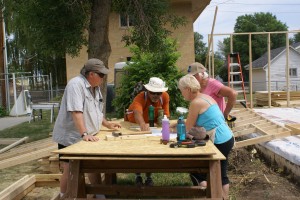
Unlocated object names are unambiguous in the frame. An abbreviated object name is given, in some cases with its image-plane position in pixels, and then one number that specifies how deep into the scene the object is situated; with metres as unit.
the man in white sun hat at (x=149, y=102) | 5.14
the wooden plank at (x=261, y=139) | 7.01
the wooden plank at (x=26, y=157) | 6.02
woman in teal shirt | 4.08
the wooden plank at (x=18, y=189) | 5.24
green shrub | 12.54
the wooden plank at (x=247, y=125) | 8.35
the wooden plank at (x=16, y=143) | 9.08
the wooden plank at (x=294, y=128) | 7.24
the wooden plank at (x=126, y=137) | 4.31
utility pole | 21.15
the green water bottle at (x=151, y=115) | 5.33
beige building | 22.25
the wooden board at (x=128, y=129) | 4.80
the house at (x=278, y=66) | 49.78
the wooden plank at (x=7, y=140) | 10.74
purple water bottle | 4.04
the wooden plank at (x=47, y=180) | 6.16
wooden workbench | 3.40
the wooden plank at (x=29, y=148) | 7.09
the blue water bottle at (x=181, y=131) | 3.86
